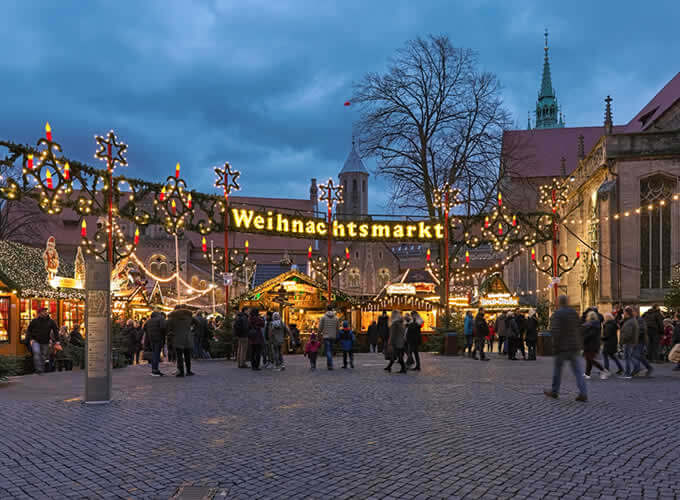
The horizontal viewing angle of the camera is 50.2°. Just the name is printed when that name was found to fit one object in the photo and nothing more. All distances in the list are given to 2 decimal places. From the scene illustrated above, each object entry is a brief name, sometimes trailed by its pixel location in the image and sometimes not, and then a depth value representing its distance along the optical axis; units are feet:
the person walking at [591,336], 46.80
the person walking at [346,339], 60.95
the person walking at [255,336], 58.75
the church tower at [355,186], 338.03
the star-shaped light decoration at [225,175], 79.30
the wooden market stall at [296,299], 91.50
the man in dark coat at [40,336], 56.03
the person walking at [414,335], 56.49
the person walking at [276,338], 59.29
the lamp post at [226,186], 77.00
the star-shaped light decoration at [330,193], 90.02
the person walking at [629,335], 49.52
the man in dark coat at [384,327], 72.90
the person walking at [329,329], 59.16
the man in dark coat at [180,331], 51.83
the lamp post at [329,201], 85.30
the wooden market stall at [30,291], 65.05
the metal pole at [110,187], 56.70
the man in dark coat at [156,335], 53.62
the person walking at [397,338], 54.54
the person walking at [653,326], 61.46
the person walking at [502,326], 79.61
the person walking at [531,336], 74.79
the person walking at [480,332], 74.22
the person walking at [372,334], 94.99
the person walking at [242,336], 61.87
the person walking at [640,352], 50.47
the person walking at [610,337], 51.19
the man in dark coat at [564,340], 35.99
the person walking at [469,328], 77.36
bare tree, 108.78
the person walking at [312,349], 59.47
